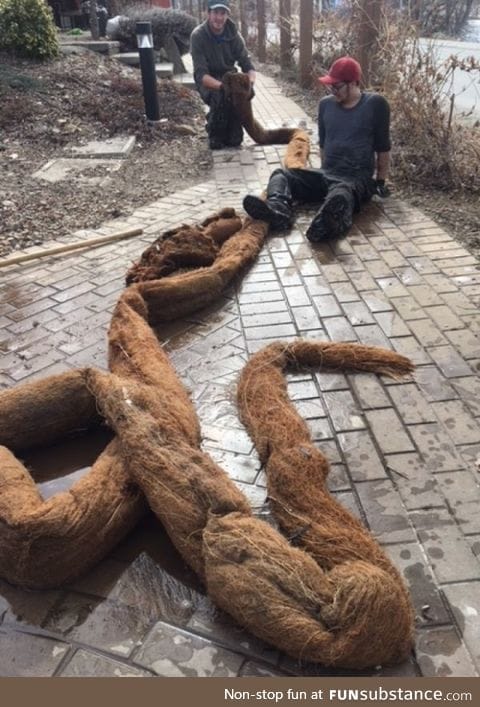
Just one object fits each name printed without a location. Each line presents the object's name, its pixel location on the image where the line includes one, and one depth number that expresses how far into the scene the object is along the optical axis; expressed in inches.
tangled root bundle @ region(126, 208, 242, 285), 164.2
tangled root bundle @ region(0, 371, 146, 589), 80.1
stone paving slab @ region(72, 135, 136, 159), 290.8
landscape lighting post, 305.6
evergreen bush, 370.0
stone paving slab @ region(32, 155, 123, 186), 261.4
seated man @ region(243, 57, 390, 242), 191.3
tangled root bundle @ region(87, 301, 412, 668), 70.4
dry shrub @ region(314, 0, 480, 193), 231.6
